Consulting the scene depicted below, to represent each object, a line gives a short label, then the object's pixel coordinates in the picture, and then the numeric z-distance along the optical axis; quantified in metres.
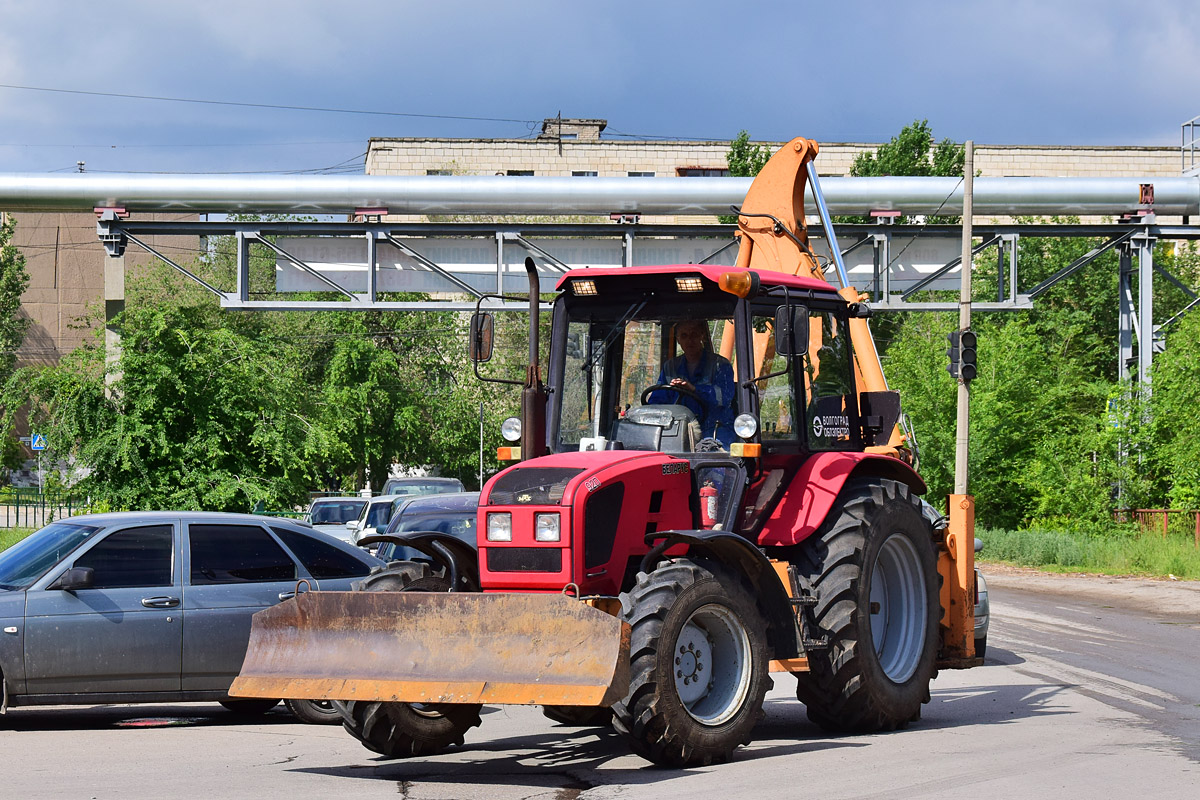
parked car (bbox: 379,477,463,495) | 31.05
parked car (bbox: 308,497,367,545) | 27.56
